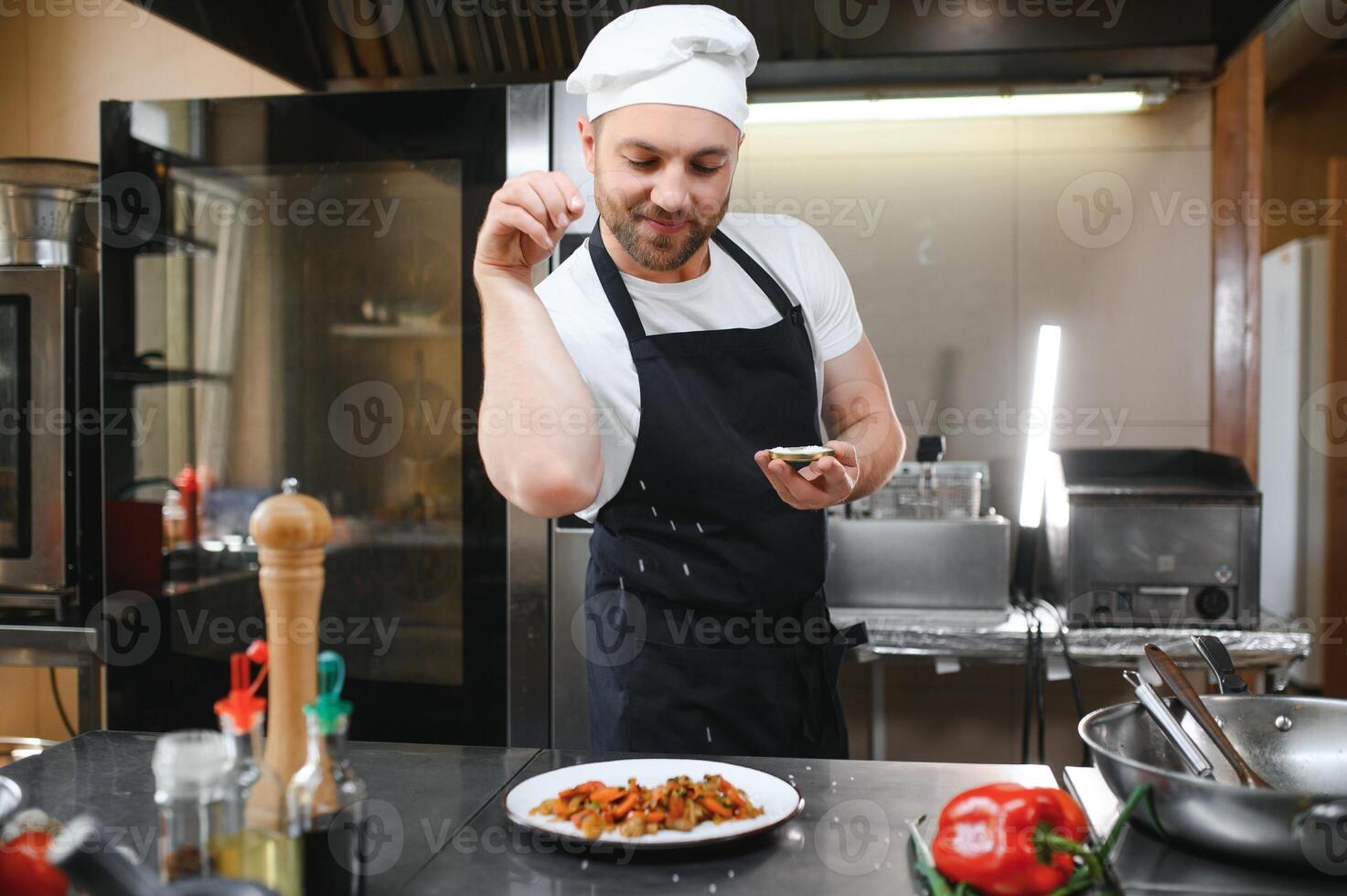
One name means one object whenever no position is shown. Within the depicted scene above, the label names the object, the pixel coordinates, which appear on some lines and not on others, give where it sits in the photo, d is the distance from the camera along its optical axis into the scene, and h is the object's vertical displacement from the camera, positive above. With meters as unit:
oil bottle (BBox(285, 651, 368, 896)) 0.82 -0.30
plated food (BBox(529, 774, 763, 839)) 1.00 -0.37
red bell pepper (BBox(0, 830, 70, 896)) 0.74 -0.31
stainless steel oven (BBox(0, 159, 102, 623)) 2.65 -0.06
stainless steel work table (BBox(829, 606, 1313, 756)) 2.40 -0.51
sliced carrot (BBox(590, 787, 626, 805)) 1.04 -0.37
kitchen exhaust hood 2.50 +0.90
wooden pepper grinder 0.88 -0.16
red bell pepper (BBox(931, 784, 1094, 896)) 0.84 -0.34
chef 1.55 -0.01
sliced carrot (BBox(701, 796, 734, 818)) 1.02 -0.37
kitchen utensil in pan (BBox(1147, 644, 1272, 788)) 0.99 -0.29
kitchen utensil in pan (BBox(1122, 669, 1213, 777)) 1.01 -0.30
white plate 0.97 -0.38
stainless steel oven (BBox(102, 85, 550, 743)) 2.34 +0.11
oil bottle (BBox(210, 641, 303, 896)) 0.80 -0.30
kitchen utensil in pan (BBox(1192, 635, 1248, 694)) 1.14 -0.26
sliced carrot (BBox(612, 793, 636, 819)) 1.02 -0.37
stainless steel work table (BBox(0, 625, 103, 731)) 2.54 -0.57
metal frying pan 0.87 -0.33
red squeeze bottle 2.45 -0.19
